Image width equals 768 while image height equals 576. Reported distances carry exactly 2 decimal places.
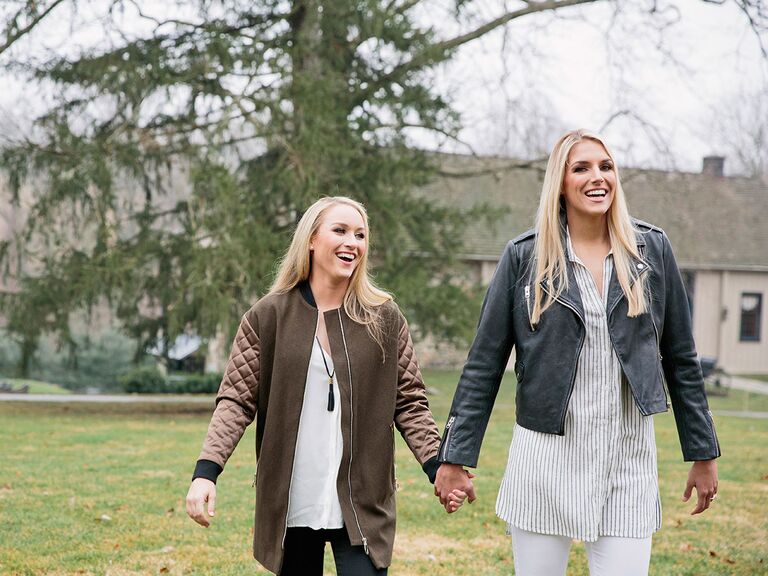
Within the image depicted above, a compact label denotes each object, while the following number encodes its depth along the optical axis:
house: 29.17
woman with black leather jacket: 3.11
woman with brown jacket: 3.30
